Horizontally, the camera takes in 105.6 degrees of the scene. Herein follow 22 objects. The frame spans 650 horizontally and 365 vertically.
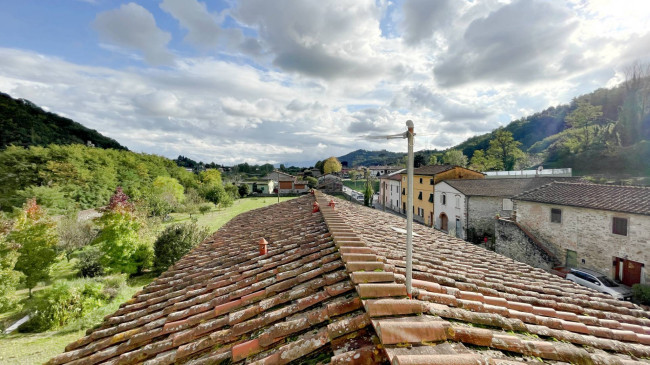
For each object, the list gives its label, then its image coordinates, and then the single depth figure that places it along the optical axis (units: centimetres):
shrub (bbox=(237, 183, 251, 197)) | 6391
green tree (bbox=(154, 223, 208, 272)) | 1909
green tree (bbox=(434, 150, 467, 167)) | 6262
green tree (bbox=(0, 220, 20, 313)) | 1204
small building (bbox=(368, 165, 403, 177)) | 8660
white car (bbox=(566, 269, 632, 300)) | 1324
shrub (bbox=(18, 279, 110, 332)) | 1234
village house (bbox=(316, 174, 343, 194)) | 6345
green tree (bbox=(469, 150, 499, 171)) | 5222
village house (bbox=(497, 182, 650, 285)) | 1398
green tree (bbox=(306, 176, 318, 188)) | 7125
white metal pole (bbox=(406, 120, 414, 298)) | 217
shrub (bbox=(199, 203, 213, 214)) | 4017
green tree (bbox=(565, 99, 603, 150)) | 5228
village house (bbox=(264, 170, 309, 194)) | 7009
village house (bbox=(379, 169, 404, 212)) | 4184
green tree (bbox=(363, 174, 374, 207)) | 4191
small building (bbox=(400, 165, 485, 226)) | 3191
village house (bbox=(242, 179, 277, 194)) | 7159
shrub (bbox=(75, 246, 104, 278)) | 1834
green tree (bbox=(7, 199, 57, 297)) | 1539
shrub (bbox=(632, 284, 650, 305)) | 1270
